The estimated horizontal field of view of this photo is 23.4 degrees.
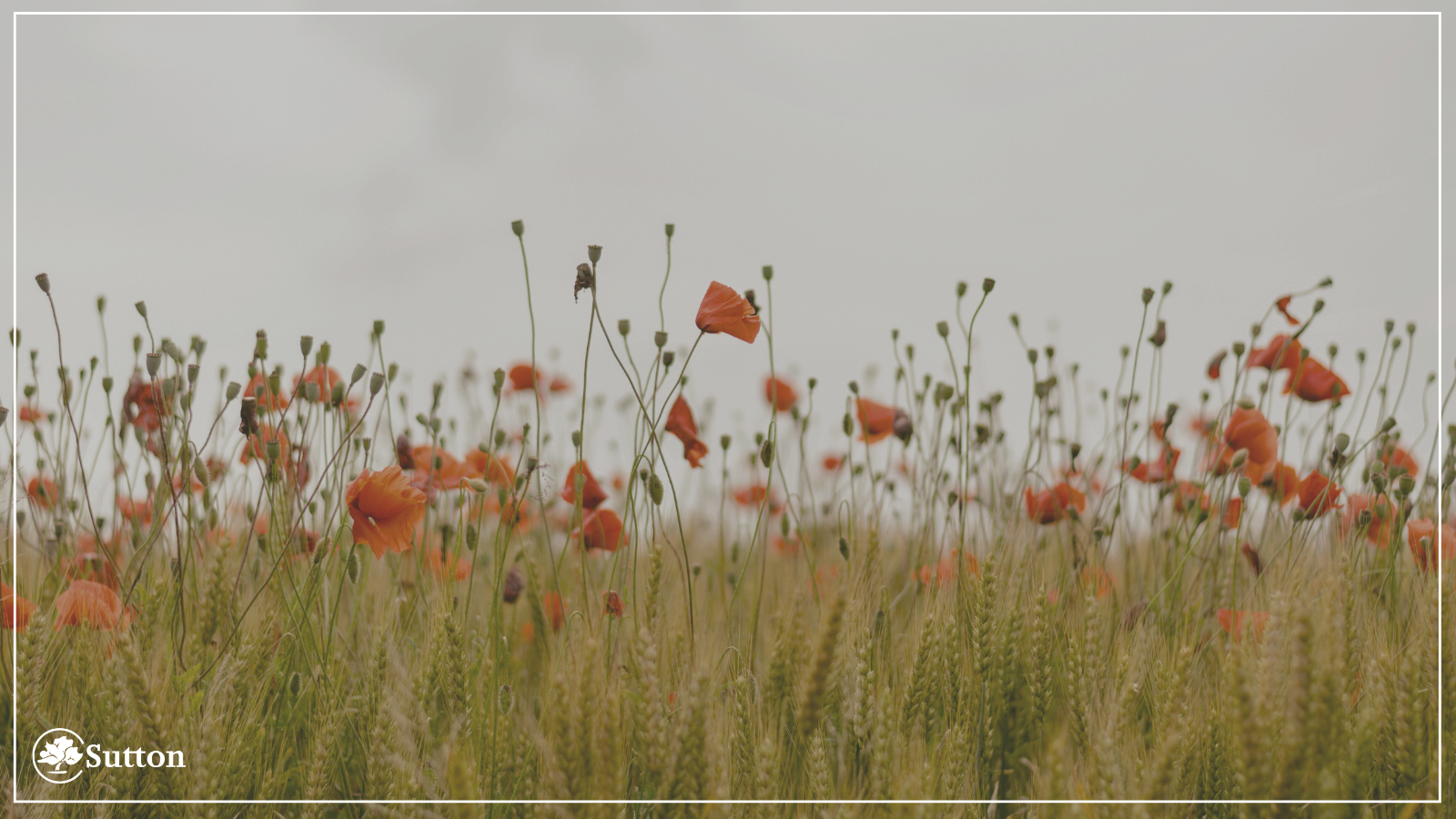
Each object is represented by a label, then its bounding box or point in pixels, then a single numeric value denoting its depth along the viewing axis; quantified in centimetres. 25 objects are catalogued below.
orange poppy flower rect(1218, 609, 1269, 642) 241
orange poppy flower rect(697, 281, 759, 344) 245
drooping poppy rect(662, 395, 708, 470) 254
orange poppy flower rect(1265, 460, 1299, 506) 262
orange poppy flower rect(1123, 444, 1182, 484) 265
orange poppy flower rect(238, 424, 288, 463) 243
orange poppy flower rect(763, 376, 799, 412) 266
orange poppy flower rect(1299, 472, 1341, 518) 254
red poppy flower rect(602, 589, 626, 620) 245
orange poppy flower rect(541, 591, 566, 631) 258
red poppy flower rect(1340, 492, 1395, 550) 254
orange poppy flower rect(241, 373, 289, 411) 248
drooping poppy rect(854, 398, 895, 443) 266
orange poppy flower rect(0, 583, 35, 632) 244
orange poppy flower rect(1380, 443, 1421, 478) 262
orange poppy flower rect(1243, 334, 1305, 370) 258
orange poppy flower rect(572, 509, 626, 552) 256
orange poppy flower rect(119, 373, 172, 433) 254
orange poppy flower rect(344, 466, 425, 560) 243
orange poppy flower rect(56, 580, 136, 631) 245
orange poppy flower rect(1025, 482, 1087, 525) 264
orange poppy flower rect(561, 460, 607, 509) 256
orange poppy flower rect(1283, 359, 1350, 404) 260
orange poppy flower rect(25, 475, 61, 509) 261
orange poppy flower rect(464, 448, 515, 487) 254
